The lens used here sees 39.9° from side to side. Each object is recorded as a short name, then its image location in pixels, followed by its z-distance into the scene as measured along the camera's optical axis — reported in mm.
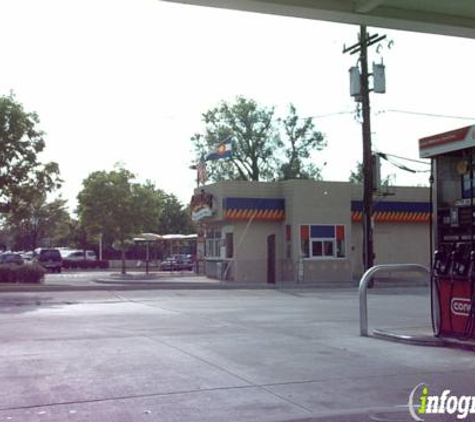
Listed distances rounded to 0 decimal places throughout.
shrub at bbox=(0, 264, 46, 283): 26641
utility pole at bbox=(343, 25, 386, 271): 27672
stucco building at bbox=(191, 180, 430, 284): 32125
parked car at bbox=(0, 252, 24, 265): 45094
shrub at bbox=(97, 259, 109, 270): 49459
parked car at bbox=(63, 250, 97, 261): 50394
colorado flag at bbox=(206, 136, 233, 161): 37250
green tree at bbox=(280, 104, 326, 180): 54094
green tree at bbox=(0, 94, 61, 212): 26500
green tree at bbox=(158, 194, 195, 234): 73938
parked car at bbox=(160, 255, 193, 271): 44375
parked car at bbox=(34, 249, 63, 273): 42156
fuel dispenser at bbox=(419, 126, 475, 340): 9723
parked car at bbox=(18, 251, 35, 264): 62156
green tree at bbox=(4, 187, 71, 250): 72812
